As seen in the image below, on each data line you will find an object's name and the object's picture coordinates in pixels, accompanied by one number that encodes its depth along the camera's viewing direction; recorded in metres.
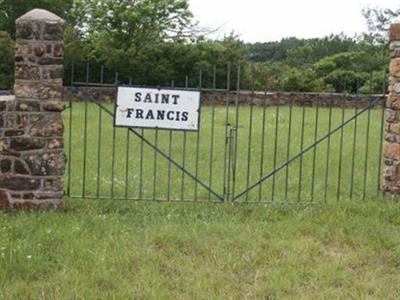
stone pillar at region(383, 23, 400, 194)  7.41
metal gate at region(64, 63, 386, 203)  7.80
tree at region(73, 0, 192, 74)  32.38
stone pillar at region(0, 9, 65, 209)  6.52
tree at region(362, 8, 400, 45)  35.09
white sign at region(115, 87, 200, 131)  6.96
